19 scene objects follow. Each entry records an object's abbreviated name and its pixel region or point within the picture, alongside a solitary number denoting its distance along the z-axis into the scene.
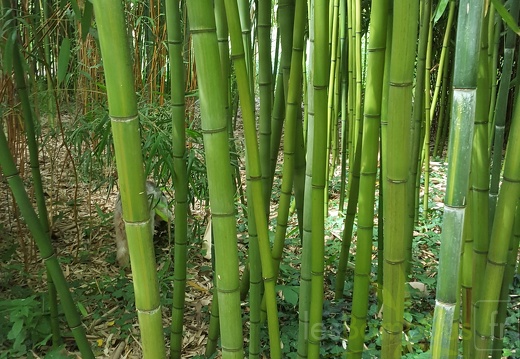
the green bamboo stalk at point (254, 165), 0.75
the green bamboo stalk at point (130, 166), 0.60
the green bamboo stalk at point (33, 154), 1.22
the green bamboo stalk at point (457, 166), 0.60
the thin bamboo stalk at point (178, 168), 1.05
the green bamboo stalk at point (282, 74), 1.09
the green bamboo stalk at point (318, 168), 0.84
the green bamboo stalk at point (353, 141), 1.25
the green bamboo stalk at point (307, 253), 1.04
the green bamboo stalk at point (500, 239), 0.75
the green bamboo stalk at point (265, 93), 1.14
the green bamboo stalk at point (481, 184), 0.91
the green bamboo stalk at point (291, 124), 0.93
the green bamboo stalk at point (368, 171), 0.80
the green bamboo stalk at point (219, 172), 0.66
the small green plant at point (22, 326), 1.35
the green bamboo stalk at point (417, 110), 1.38
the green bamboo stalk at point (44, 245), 1.02
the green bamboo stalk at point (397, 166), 0.66
